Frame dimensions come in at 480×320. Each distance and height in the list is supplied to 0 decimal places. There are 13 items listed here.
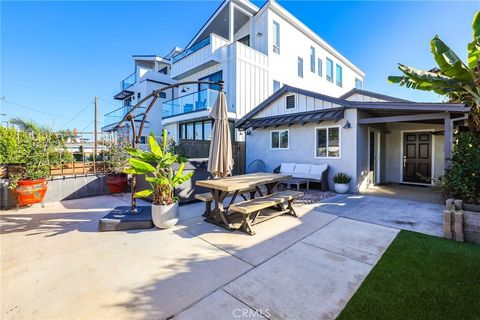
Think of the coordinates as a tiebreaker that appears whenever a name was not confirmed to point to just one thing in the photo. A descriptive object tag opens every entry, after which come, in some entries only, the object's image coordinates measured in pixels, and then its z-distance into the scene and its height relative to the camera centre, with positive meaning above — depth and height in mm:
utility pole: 8680 +324
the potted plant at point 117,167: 8438 -423
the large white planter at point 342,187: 8500 -1232
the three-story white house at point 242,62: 12823 +6123
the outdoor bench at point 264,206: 4559 -1090
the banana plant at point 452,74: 4535 +1779
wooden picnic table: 4711 -653
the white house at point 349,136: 8555 +887
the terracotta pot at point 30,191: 6172 -966
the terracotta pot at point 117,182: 8375 -992
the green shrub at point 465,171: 5227 -406
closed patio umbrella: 5504 +336
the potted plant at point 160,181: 4690 -535
